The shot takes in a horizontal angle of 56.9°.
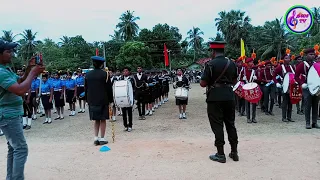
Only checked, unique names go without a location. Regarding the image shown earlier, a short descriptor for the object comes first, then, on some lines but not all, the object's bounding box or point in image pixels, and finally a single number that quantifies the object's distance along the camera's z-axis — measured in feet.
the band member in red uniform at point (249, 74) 30.89
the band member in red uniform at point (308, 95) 25.16
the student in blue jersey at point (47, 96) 34.50
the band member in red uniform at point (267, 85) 33.58
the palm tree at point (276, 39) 164.96
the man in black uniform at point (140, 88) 33.78
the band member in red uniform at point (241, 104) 33.66
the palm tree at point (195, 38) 245.24
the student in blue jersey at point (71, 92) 40.04
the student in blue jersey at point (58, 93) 36.40
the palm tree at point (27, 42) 213.25
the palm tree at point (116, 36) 223.38
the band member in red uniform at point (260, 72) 33.74
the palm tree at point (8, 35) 205.54
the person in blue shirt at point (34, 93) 33.91
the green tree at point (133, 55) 145.07
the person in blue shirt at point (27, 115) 31.44
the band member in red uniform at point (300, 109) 33.72
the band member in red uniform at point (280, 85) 28.86
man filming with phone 11.52
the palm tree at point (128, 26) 214.69
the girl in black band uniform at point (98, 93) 21.77
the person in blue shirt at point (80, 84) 42.21
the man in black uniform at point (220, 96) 16.83
